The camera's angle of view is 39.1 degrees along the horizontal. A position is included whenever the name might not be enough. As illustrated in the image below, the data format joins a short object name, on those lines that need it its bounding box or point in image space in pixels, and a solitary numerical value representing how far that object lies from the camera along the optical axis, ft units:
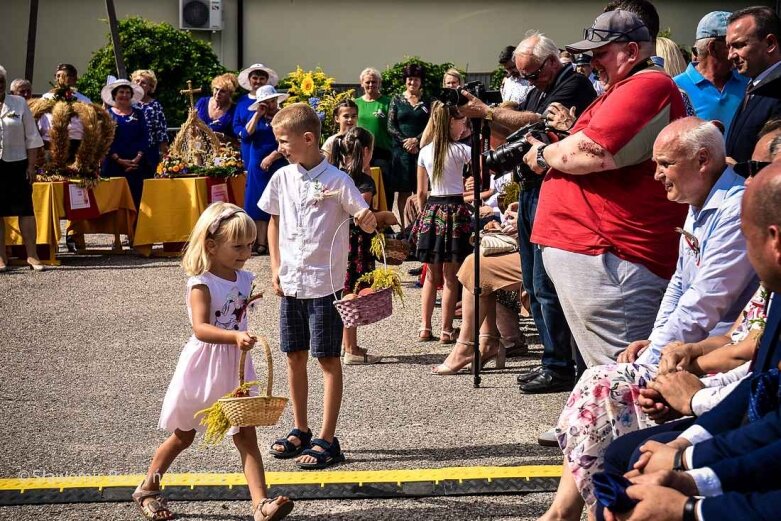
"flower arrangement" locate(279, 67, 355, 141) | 44.52
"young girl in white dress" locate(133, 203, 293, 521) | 15.62
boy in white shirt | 18.51
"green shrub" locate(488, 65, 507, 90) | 69.67
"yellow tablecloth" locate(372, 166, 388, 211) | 43.68
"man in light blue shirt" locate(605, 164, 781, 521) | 9.13
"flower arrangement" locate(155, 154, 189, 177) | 43.01
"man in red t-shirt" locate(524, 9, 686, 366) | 16.01
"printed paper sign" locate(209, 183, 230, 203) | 43.34
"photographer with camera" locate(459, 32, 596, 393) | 21.30
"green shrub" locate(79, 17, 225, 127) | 67.36
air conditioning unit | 90.53
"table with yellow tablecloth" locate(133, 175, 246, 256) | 42.73
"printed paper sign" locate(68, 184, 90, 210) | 40.96
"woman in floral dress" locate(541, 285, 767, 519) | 13.05
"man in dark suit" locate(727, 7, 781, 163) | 18.61
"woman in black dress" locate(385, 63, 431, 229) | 44.98
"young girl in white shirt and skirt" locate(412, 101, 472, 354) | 27.61
